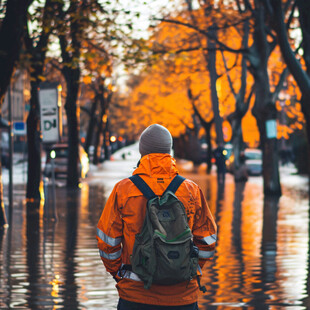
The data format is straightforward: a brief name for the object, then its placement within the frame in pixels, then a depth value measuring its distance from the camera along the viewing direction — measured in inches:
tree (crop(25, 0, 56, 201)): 925.8
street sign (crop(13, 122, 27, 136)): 1437.0
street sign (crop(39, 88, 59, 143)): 741.3
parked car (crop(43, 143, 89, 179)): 1589.6
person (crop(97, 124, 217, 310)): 183.5
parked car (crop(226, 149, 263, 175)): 2048.5
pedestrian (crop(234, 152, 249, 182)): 1700.3
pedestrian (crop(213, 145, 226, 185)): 1537.9
